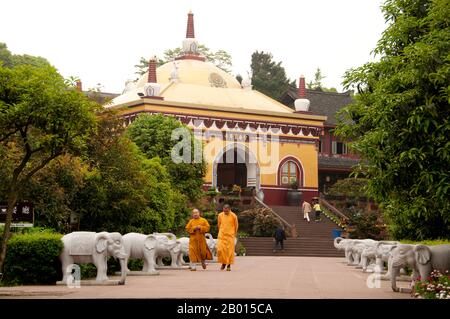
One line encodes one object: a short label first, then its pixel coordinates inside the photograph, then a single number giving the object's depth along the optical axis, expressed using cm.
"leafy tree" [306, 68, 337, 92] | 8275
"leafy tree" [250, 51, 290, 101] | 7306
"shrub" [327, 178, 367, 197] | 4819
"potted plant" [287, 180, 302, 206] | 5066
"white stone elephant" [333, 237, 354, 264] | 2910
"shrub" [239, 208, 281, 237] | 4156
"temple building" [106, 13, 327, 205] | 4800
